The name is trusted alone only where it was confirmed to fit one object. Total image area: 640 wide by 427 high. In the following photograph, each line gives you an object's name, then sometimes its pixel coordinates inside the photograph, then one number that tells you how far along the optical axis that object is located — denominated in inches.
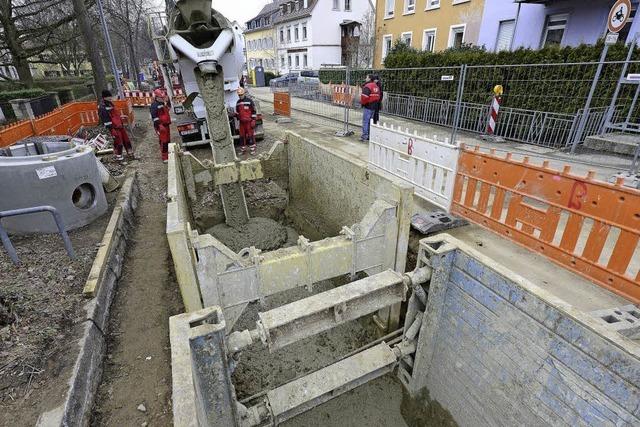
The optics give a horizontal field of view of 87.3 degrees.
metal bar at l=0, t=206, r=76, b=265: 139.4
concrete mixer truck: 217.0
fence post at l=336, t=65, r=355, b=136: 419.8
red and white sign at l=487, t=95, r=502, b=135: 365.7
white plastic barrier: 197.3
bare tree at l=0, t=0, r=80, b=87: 606.2
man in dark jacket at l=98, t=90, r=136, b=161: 338.0
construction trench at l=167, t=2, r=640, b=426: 82.4
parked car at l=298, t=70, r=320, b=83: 1227.9
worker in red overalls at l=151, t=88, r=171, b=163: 345.1
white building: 1364.4
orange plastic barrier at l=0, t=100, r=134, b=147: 302.5
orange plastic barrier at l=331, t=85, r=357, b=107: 562.4
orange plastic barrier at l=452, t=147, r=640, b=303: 128.5
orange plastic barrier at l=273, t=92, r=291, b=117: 600.9
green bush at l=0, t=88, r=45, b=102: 578.8
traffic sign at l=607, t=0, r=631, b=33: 227.0
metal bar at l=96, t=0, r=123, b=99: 559.5
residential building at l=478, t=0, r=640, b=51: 426.3
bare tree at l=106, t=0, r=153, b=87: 997.2
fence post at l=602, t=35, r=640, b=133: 265.2
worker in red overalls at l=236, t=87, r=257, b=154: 364.5
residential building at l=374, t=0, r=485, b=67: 642.2
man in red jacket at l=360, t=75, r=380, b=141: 365.7
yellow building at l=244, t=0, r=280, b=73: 1709.4
